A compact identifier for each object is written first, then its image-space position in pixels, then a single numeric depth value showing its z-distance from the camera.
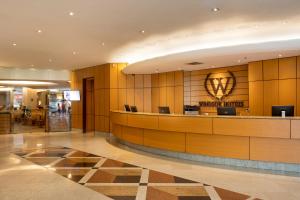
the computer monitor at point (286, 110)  4.78
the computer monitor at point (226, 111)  5.02
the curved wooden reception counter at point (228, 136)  4.35
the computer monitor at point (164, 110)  6.51
